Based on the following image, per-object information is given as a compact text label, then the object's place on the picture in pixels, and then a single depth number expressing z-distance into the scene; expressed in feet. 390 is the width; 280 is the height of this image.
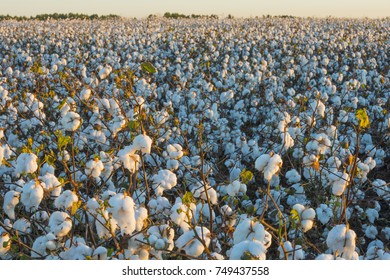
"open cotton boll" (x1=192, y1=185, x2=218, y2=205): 10.14
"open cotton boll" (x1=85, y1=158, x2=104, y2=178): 10.14
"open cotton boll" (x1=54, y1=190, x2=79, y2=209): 8.54
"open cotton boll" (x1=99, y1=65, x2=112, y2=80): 18.82
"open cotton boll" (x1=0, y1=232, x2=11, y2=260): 8.43
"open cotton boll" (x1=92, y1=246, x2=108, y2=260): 8.04
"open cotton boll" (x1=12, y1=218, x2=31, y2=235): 10.26
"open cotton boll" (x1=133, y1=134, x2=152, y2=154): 9.15
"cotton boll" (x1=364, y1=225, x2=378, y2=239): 12.33
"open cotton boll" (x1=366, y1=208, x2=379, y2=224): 12.75
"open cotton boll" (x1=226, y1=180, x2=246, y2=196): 9.70
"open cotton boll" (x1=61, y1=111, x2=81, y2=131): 11.42
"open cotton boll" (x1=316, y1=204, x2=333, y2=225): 10.24
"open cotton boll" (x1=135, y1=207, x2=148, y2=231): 7.88
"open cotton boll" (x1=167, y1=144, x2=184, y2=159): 11.72
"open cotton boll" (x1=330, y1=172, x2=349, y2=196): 9.55
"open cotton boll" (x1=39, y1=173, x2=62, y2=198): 9.53
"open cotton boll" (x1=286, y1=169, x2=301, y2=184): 13.08
